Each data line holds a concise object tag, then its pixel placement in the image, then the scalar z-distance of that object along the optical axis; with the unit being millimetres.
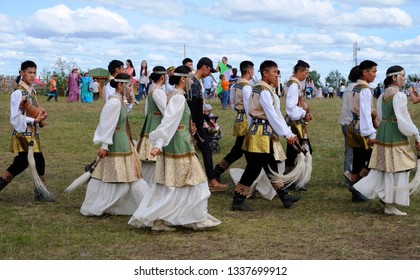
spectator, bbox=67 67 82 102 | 29469
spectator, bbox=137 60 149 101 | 25359
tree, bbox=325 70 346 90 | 93844
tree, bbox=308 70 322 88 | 78938
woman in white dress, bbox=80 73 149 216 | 7703
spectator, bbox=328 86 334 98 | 49375
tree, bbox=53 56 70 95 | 35719
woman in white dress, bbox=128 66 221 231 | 6867
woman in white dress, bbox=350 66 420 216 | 7699
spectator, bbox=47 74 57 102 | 31016
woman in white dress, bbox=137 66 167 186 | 8492
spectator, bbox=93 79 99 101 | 32531
